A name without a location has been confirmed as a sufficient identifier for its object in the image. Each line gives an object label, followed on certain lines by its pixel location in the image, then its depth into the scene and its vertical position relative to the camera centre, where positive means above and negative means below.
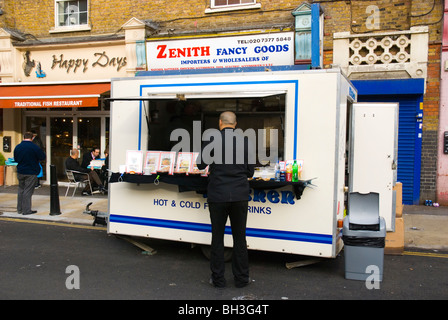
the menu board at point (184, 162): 5.36 -0.25
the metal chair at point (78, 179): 10.78 -0.97
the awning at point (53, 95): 10.59 +1.28
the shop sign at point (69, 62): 11.64 +2.37
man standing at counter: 4.43 -0.65
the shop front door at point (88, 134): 12.41 +0.26
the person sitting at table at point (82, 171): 10.88 -0.79
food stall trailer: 4.81 -0.06
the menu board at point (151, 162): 5.48 -0.26
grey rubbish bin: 4.68 -1.14
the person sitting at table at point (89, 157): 11.37 -0.41
